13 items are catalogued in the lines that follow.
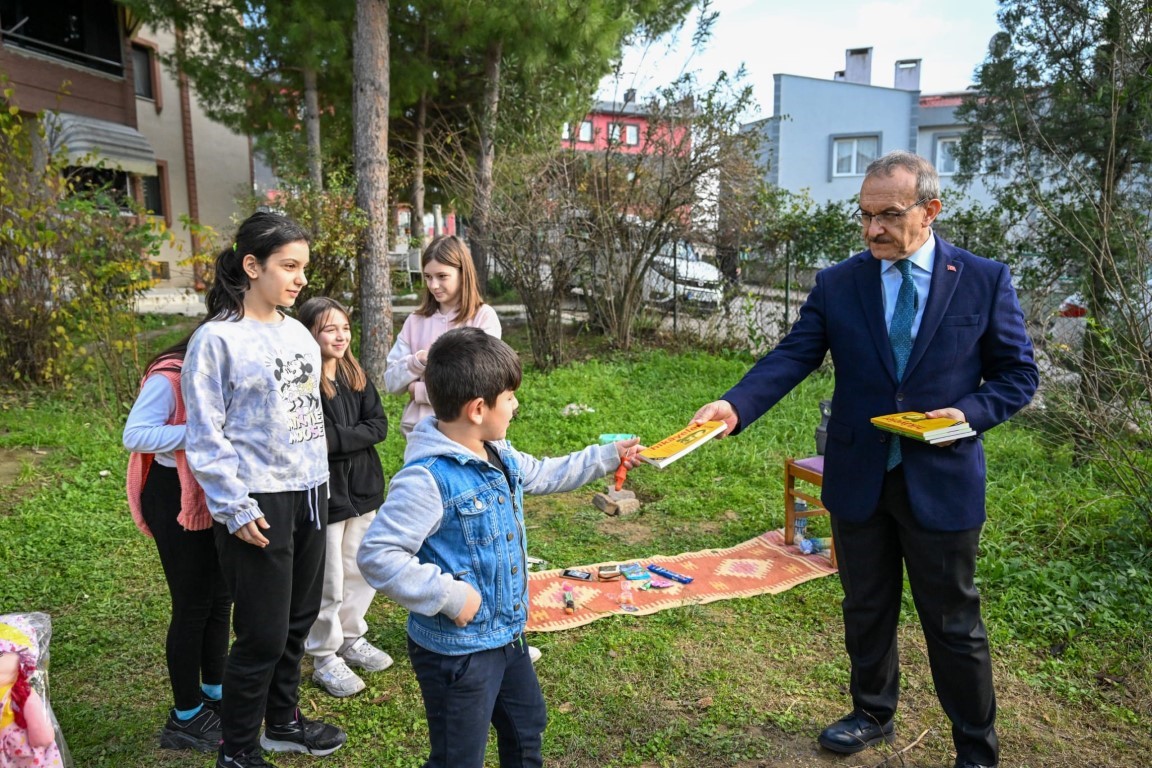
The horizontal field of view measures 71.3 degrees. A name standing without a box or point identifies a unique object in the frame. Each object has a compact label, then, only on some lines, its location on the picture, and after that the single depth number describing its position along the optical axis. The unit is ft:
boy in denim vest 6.31
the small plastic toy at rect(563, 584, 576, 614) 13.12
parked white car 33.14
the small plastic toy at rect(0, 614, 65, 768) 6.98
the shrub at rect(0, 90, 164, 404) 23.07
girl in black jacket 10.32
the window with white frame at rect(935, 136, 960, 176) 81.92
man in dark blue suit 8.18
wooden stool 15.79
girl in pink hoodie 12.07
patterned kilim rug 13.09
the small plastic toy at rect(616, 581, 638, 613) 13.21
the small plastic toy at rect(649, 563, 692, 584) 14.28
